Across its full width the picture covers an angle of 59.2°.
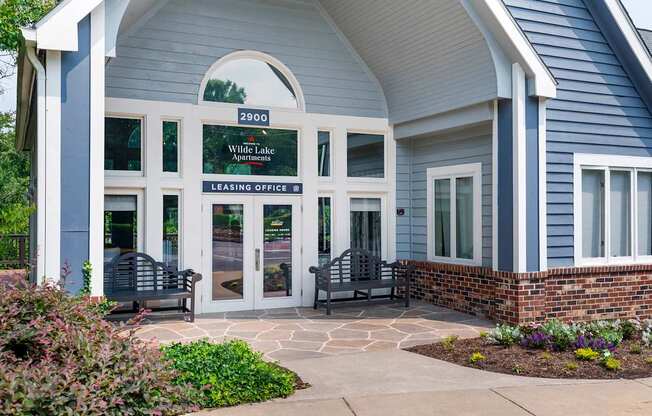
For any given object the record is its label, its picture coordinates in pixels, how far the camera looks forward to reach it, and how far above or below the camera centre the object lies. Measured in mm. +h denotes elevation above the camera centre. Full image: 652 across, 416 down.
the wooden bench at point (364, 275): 10312 -1073
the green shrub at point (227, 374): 5211 -1475
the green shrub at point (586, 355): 6645 -1586
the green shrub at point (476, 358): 6656 -1635
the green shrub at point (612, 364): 6336 -1622
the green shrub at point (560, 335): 7094 -1468
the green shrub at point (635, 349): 7066 -1628
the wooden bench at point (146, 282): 8680 -1010
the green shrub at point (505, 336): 7297 -1513
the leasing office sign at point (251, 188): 9875 +543
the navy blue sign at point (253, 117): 10172 +1813
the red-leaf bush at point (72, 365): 3965 -1123
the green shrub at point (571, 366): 6328 -1644
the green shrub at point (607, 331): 7246 -1508
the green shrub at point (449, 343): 7277 -1608
